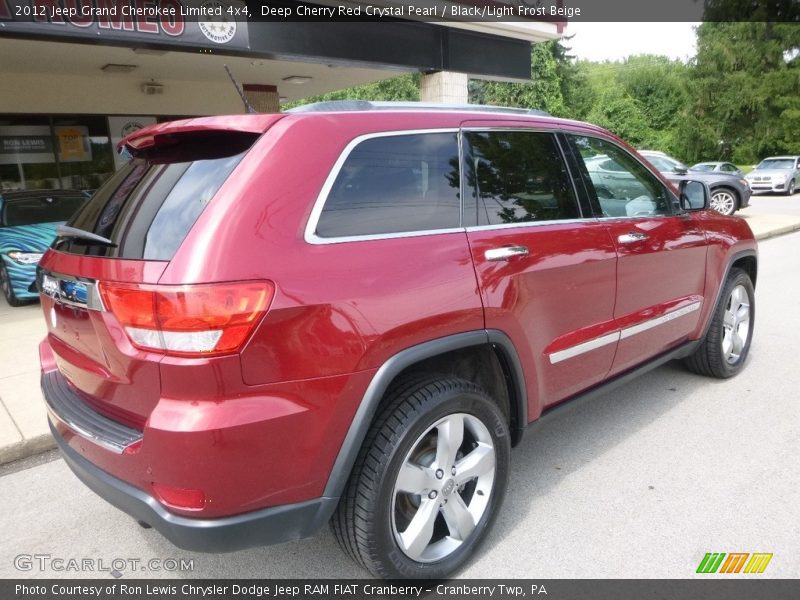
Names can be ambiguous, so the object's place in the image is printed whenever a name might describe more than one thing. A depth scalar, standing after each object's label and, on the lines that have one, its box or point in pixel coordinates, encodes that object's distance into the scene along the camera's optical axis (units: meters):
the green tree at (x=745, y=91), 33.50
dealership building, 6.82
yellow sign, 11.02
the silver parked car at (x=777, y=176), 22.73
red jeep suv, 1.80
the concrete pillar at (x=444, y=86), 10.24
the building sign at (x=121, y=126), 11.49
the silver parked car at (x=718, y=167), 20.05
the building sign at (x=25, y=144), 10.40
